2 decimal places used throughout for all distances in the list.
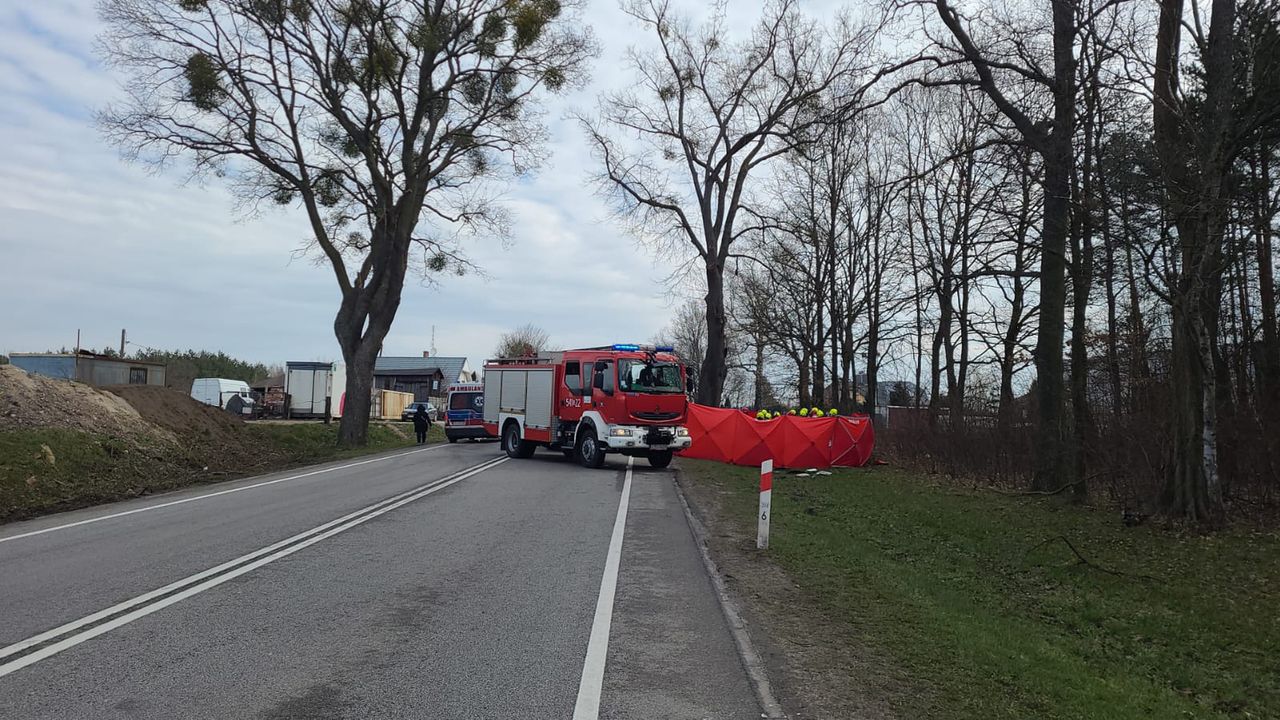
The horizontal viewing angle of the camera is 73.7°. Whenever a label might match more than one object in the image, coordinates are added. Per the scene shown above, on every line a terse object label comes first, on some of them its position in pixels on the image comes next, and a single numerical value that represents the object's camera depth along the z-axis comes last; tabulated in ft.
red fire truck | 68.95
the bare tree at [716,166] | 98.43
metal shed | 101.14
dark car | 191.21
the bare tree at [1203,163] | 32.27
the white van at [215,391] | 169.68
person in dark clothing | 118.43
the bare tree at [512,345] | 305.02
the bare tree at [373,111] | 84.28
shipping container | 155.22
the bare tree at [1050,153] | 45.06
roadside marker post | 34.42
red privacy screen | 81.10
